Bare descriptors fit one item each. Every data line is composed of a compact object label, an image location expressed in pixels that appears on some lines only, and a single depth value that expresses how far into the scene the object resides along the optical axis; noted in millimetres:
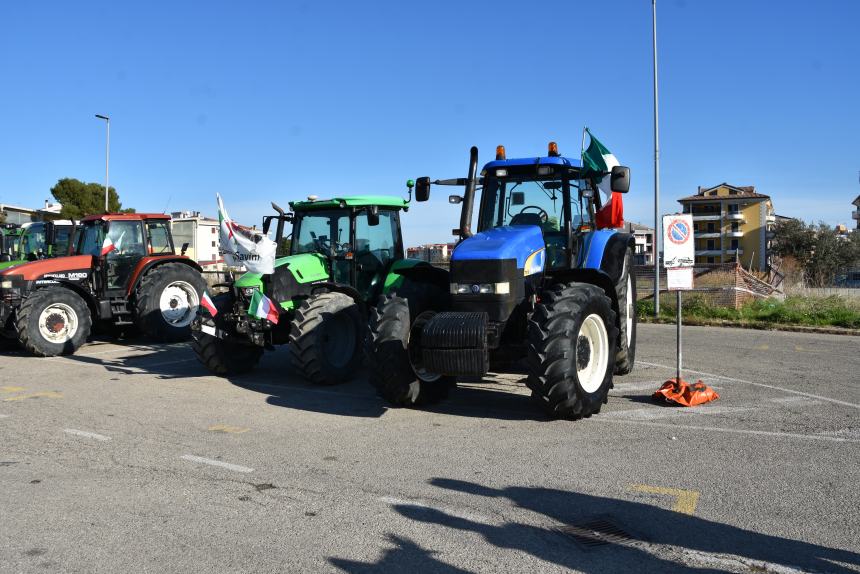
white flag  9242
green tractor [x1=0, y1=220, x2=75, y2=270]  15789
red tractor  12430
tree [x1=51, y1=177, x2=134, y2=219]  48094
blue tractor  6855
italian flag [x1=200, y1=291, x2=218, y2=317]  9508
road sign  8625
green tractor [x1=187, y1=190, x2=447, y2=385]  8992
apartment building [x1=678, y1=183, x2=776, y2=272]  93438
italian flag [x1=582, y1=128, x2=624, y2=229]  8907
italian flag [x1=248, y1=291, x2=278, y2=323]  9148
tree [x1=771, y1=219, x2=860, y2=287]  51294
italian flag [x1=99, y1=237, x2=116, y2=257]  13125
